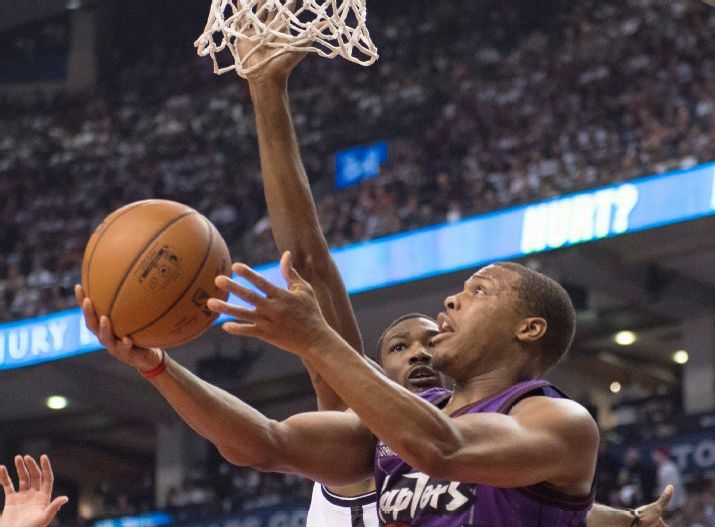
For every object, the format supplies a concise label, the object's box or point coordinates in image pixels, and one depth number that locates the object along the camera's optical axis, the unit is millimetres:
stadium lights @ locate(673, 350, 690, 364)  15980
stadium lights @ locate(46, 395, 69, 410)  16812
